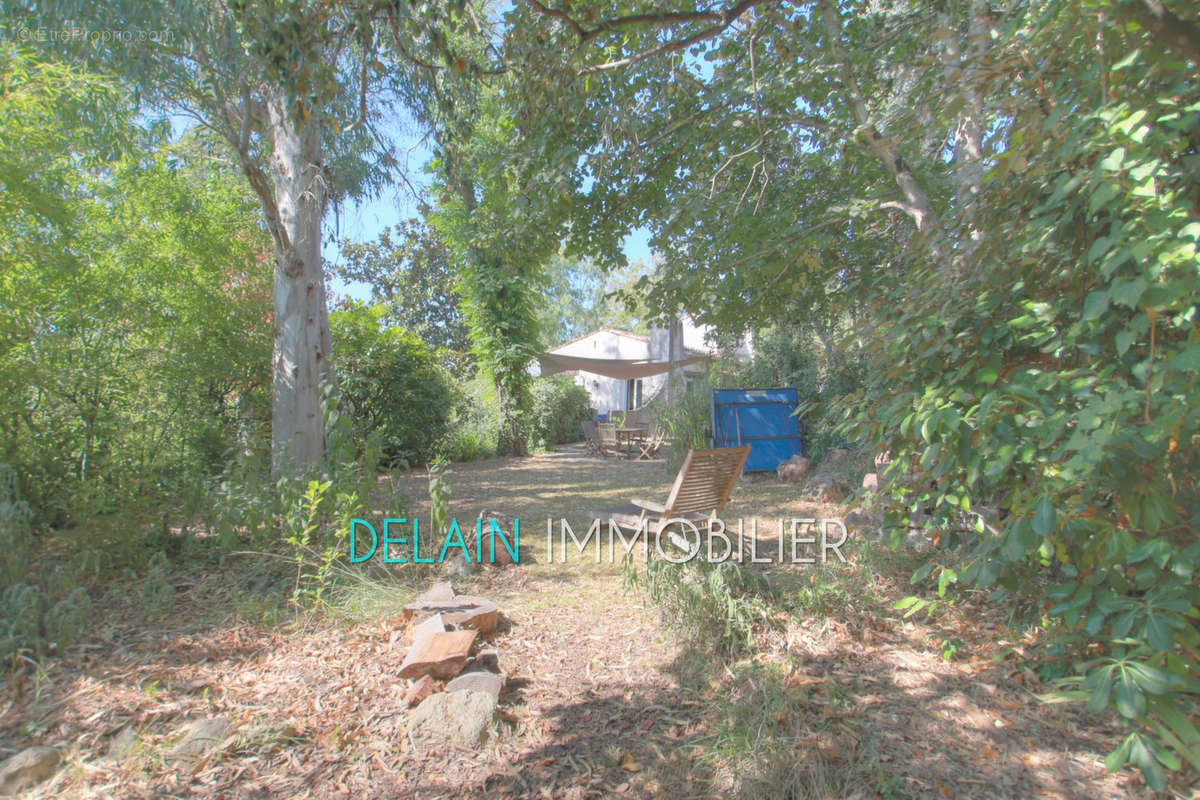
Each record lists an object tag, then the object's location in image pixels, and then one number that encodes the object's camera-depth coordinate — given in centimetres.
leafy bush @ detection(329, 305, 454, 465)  938
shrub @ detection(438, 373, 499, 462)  1141
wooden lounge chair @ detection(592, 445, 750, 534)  429
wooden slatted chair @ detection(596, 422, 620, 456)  1264
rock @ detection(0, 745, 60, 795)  198
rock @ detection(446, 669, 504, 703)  247
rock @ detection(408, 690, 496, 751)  232
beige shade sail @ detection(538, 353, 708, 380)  1209
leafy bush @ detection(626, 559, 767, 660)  292
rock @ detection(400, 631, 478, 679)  260
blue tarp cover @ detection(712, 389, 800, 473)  867
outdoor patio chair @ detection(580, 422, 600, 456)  1301
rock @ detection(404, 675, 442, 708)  250
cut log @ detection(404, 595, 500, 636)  305
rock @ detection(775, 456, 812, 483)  813
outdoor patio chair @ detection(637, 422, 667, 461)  1202
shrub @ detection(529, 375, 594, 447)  1367
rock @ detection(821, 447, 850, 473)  790
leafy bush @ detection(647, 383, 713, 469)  896
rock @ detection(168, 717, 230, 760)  215
